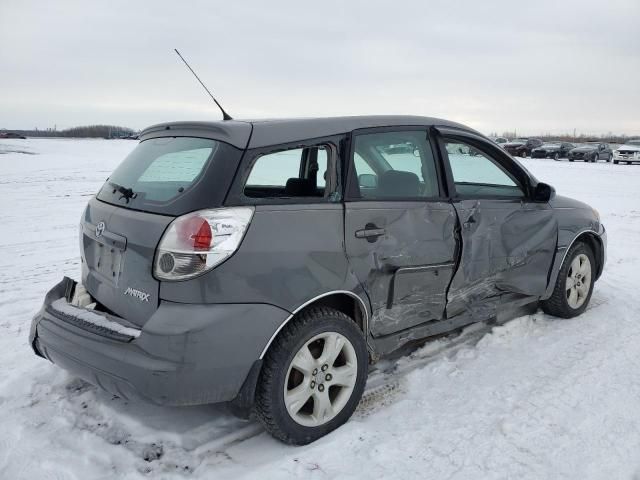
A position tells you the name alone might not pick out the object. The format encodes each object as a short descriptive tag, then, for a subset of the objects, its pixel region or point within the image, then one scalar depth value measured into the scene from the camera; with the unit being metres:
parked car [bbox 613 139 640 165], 30.64
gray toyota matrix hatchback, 2.49
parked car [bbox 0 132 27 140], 62.75
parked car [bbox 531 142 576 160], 35.53
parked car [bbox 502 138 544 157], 38.03
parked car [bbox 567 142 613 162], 33.00
